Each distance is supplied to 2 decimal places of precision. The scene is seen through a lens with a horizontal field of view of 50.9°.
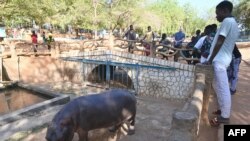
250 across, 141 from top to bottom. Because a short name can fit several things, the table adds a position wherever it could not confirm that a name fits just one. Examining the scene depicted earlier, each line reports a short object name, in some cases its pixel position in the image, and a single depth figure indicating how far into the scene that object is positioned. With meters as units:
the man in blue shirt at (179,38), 12.01
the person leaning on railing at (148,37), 12.06
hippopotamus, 3.77
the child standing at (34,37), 15.09
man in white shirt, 3.63
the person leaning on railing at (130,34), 12.99
